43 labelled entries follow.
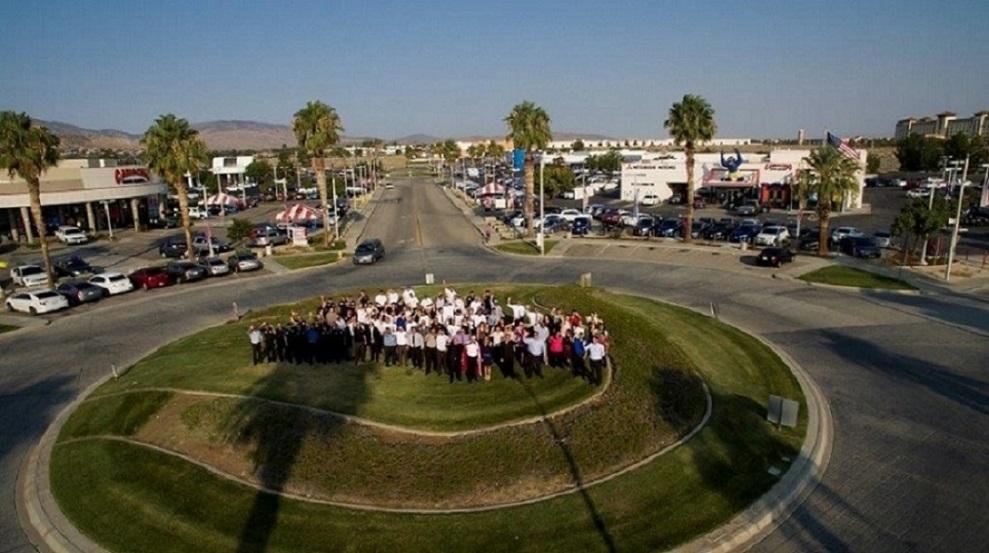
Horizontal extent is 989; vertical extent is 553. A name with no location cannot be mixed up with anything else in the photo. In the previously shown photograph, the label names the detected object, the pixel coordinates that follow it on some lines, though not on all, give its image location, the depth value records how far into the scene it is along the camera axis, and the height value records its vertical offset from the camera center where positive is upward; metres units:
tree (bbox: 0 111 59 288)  36.19 +0.62
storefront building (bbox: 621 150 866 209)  70.56 -3.07
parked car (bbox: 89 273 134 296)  37.57 -7.29
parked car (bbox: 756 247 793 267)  37.88 -6.39
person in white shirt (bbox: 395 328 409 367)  19.33 -5.91
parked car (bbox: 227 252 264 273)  42.94 -7.10
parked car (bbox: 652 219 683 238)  51.64 -6.31
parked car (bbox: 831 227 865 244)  44.72 -6.06
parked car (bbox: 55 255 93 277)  43.78 -7.42
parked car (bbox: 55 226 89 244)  57.81 -6.82
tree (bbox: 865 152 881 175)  108.44 -2.67
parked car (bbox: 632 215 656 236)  52.22 -6.20
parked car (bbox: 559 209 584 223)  60.54 -6.02
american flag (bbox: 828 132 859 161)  43.69 +0.29
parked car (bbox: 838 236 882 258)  40.72 -6.41
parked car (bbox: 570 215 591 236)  54.69 -6.41
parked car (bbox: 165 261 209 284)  40.34 -7.19
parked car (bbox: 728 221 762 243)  47.00 -6.22
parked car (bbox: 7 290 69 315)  33.66 -7.49
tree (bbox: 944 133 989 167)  88.88 -0.09
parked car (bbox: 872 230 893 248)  42.56 -6.18
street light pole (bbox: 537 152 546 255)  46.28 -6.43
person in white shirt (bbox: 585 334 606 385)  17.11 -5.57
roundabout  12.23 -6.93
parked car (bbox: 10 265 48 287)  39.84 -7.21
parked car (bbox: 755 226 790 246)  45.34 -6.19
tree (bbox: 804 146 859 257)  40.19 -2.02
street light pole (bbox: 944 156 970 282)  32.83 -5.08
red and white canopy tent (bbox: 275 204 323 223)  52.72 -4.78
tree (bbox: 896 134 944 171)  101.75 -0.84
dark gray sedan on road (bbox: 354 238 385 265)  44.41 -6.83
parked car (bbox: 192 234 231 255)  50.62 -7.14
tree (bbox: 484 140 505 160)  128.88 +0.90
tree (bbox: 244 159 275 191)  106.88 -2.60
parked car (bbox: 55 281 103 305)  35.47 -7.38
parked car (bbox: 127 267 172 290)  39.06 -7.29
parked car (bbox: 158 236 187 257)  49.97 -7.07
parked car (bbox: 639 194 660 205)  77.56 -5.86
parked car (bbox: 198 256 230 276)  41.94 -7.16
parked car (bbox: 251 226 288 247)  52.17 -6.75
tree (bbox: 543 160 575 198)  82.94 -3.63
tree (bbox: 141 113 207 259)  43.47 +0.58
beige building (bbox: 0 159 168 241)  57.31 -3.43
